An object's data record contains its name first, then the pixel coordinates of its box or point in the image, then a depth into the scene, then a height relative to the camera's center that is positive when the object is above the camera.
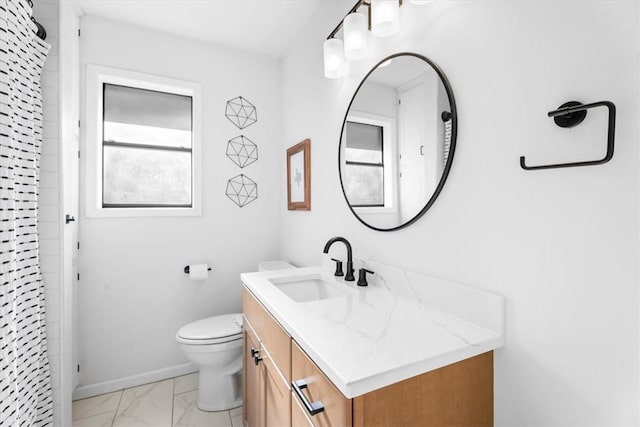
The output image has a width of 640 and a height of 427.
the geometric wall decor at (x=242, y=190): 2.54 +0.20
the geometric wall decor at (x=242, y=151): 2.54 +0.53
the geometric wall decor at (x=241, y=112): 2.54 +0.84
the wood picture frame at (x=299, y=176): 2.17 +0.28
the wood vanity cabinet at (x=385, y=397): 0.73 -0.48
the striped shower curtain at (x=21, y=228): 1.13 -0.05
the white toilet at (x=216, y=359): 1.90 -0.90
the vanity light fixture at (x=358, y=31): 1.22 +0.80
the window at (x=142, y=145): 2.19 +0.53
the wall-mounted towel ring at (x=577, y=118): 0.68 +0.23
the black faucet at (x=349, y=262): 1.52 -0.23
